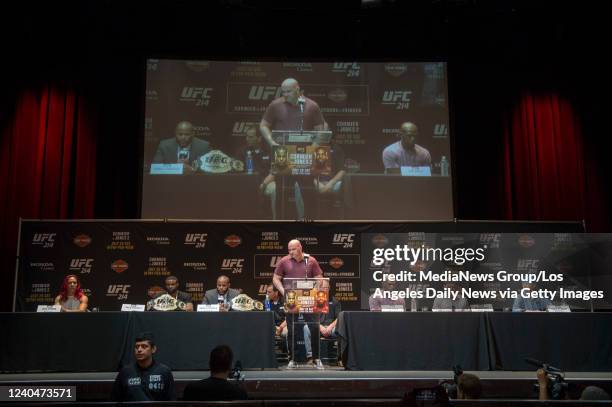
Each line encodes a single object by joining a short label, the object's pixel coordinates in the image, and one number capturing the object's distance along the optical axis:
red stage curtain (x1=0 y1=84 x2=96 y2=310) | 9.43
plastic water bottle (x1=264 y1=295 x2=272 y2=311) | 7.89
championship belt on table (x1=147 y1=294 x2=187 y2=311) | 6.64
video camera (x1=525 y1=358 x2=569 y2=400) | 3.32
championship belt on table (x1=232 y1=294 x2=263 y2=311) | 7.16
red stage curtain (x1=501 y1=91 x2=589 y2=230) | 9.79
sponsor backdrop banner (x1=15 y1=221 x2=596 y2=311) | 8.88
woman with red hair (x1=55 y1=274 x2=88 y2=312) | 7.44
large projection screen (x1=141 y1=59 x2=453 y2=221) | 9.38
